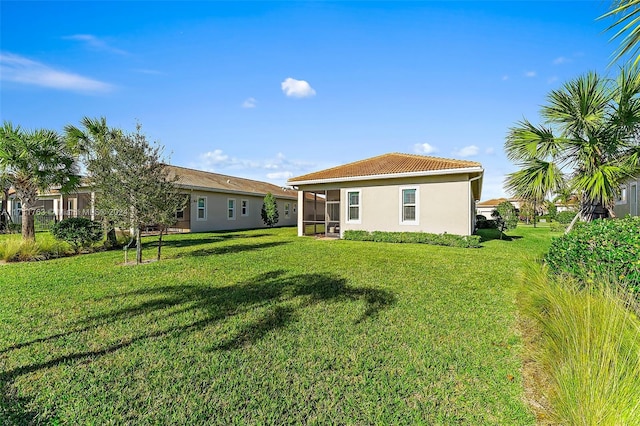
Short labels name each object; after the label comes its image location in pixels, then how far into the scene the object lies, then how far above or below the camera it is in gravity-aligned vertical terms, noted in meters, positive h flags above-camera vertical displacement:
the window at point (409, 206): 14.81 +0.47
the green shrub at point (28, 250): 9.00 -1.20
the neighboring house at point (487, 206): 53.28 +1.88
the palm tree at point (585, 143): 6.85 +1.87
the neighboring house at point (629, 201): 13.66 +0.83
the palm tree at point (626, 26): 3.33 +2.22
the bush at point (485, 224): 25.03 -0.69
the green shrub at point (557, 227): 25.02 -0.93
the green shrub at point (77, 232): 10.33 -0.68
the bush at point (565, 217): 30.73 -0.04
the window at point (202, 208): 20.73 +0.40
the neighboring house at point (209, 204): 20.48 +0.75
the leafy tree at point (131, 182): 8.35 +0.87
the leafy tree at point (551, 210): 38.58 +0.85
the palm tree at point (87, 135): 11.54 +3.02
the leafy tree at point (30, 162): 10.42 +1.82
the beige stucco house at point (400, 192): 13.72 +1.19
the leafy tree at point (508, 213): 25.16 +0.27
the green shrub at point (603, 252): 3.80 -0.50
